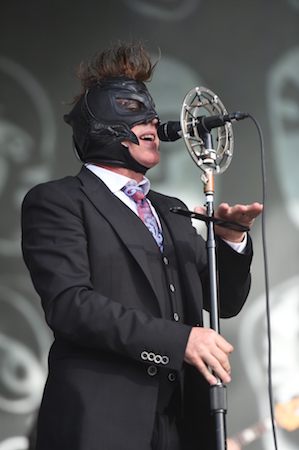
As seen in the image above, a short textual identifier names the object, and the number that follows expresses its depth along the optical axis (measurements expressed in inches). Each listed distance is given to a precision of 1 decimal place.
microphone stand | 218.3
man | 222.0
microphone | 226.1
